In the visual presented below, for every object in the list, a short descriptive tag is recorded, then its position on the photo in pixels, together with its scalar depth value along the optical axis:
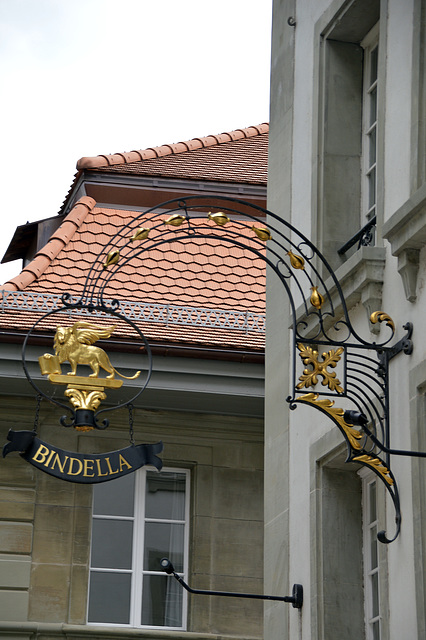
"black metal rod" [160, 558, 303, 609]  18.05
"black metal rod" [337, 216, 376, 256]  18.39
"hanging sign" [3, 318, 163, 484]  16.17
